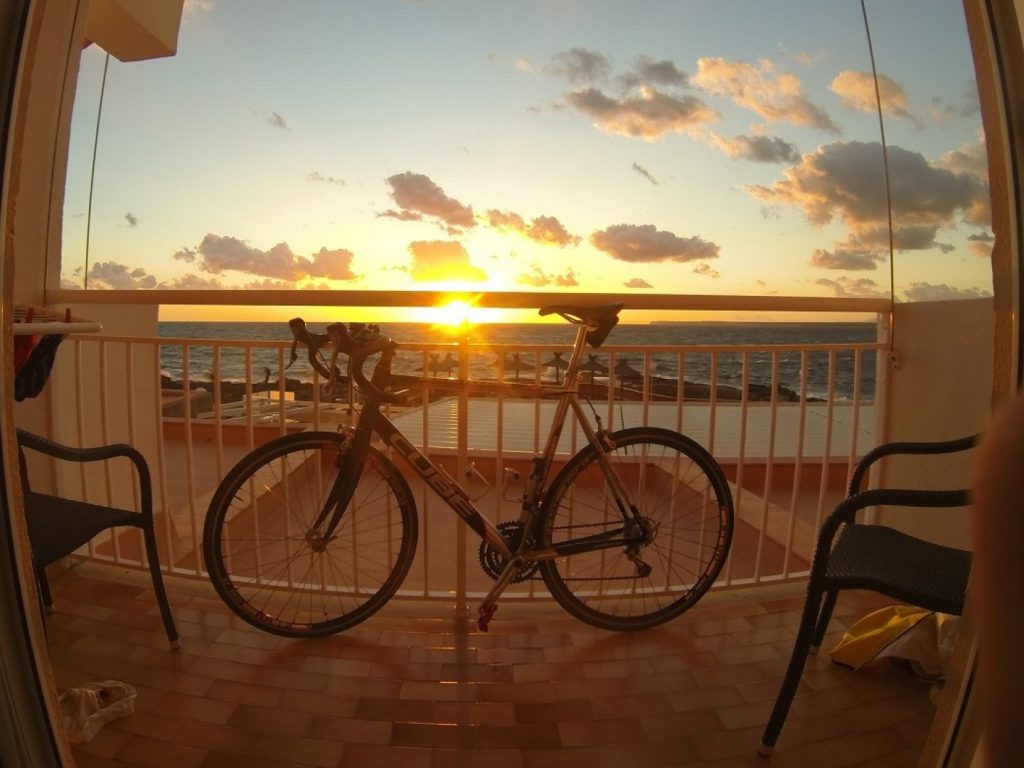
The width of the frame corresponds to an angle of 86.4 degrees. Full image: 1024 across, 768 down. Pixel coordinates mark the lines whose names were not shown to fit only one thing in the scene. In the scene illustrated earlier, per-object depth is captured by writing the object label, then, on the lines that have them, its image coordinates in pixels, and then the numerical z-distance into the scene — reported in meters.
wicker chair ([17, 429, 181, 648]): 1.50
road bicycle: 1.76
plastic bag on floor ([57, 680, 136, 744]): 1.39
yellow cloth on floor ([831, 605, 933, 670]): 1.73
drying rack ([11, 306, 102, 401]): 1.29
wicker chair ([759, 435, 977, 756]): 1.28
